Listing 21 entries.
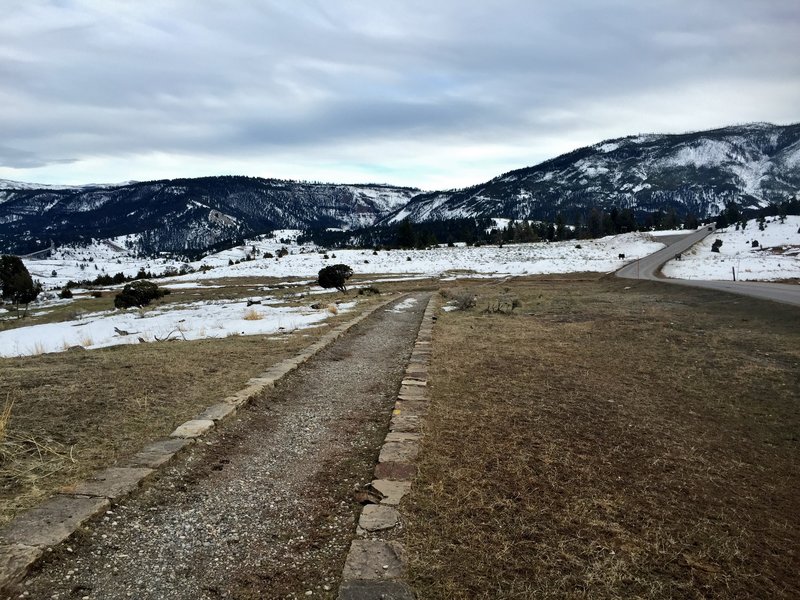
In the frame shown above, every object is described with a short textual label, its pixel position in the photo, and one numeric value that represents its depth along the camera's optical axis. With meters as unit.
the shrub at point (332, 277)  33.16
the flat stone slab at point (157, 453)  4.82
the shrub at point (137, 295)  32.19
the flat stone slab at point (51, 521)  3.48
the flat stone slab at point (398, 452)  5.07
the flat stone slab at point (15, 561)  3.08
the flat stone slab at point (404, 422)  5.93
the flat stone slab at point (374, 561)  3.24
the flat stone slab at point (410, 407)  6.56
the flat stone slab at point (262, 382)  7.75
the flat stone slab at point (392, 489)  4.21
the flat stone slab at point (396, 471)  4.68
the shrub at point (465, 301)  19.80
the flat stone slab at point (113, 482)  4.20
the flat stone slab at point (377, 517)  3.80
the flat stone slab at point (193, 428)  5.61
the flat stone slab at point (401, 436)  5.59
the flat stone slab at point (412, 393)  7.24
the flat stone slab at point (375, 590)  3.03
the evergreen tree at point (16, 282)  45.12
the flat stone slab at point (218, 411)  6.17
